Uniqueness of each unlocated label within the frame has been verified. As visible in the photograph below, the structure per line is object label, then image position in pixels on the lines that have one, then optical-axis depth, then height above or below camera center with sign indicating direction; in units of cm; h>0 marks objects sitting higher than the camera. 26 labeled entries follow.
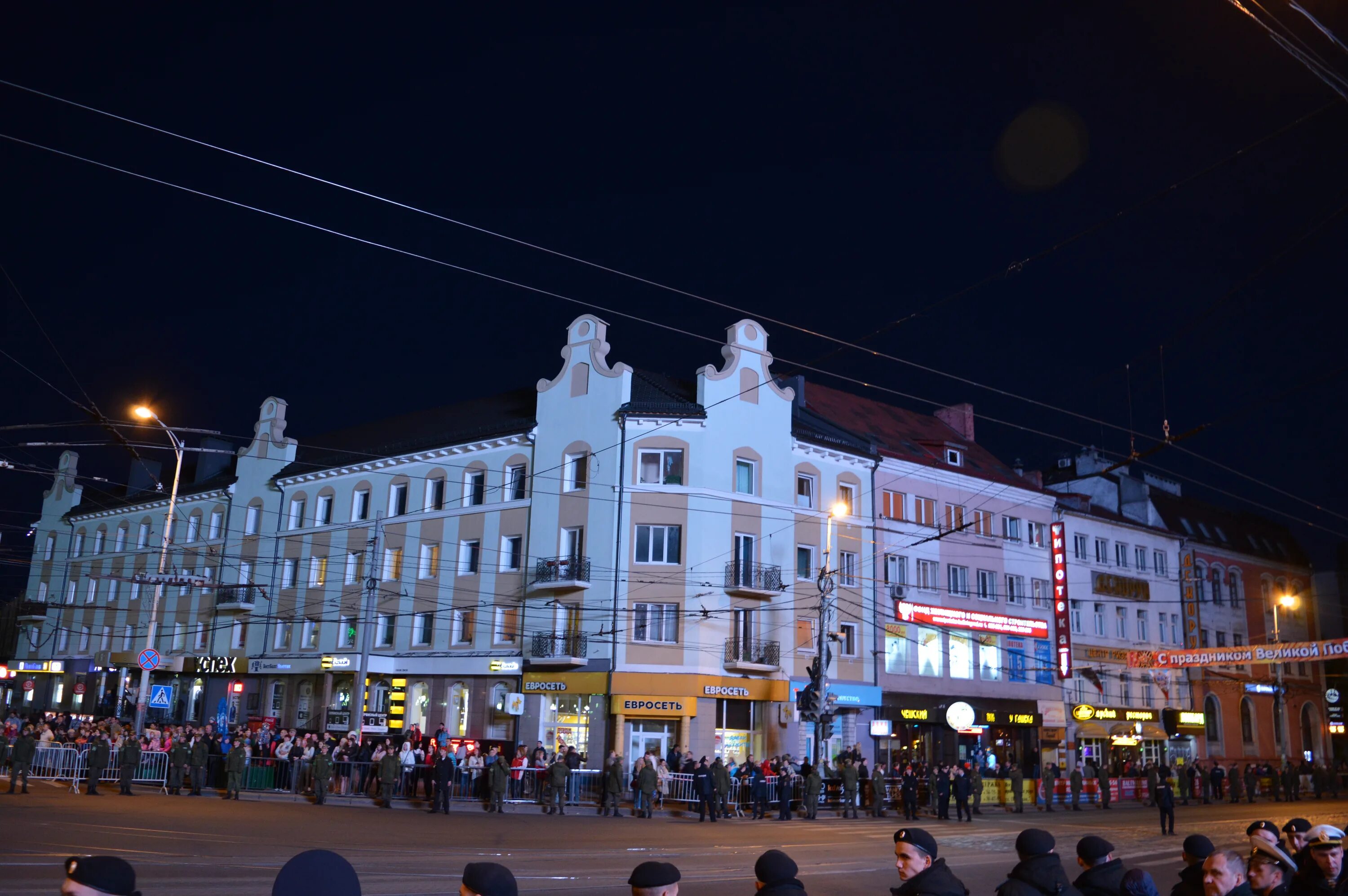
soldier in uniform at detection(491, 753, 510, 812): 2736 -126
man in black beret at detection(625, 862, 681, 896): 482 -61
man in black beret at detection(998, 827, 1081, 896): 609 -67
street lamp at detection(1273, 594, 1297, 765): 5648 +235
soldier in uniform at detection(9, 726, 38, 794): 2502 -97
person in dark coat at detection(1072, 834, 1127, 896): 674 -72
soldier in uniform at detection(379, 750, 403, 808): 2692 -118
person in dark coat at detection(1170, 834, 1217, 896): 668 -71
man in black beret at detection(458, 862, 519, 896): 410 -55
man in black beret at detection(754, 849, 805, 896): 529 -63
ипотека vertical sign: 4597 +567
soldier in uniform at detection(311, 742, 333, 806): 2634 -117
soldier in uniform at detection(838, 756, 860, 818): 3031 -113
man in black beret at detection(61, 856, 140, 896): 388 -55
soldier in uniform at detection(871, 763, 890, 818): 3131 -140
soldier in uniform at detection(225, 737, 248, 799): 2691 -113
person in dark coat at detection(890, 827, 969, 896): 581 -65
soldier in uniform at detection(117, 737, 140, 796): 2642 -99
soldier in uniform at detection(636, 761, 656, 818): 2814 -125
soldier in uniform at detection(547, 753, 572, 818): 2772 -121
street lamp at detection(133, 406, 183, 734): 2827 +319
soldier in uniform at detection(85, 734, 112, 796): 2581 -106
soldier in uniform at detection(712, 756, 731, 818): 2859 -112
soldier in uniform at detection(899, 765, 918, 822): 3088 -143
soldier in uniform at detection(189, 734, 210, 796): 2727 -104
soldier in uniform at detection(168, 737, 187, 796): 2733 -111
